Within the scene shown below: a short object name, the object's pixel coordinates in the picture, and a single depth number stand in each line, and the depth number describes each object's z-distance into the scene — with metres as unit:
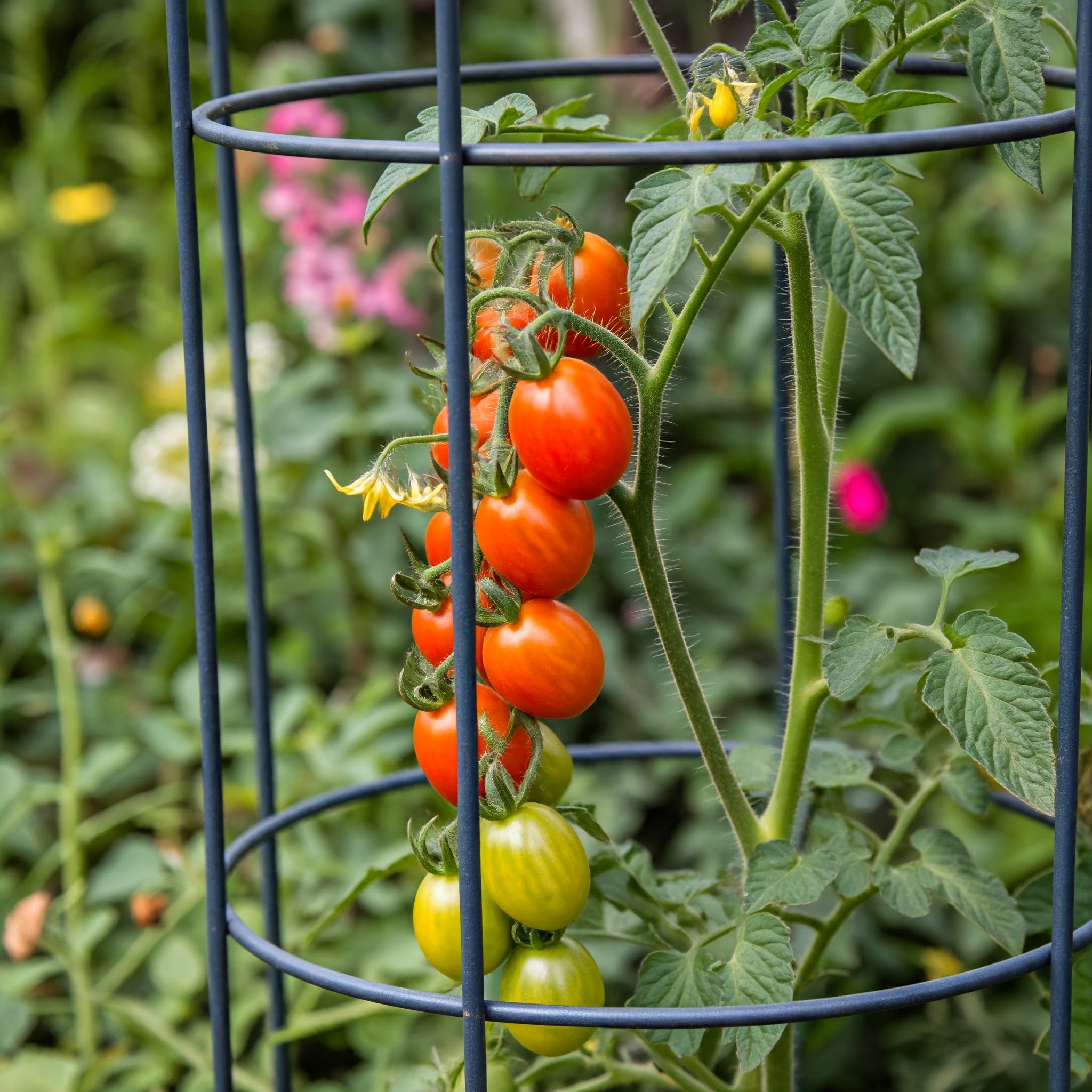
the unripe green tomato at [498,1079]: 1.03
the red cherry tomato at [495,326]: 0.97
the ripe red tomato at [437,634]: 0.99
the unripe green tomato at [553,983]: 0.97
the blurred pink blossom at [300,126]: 1.76
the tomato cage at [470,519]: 0.91
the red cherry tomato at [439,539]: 1.00
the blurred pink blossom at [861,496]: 1.83
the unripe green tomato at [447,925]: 0.98
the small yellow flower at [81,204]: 2.63
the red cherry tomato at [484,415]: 1.00
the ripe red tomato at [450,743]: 0.99
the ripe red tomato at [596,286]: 0.99
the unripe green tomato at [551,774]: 1.00
